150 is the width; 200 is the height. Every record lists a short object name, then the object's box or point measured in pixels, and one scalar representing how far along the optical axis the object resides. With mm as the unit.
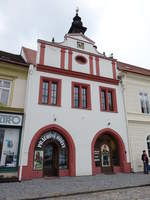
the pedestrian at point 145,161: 12055
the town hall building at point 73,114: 10852
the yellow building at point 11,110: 9828
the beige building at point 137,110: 13141
